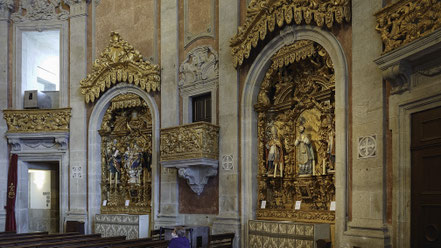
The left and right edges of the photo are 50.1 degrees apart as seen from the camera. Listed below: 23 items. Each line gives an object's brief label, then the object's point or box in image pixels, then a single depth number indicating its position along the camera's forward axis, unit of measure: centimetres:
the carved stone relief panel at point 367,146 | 783
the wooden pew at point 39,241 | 912
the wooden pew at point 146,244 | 901
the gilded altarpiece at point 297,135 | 953
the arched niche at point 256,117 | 849
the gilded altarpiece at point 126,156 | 1380
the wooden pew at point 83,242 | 909
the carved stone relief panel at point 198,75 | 1176
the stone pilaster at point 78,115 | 1466
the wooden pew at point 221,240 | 1012
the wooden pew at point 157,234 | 1163
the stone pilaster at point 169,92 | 1239
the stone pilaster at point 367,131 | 766
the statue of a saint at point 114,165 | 1450
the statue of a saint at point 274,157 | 1048
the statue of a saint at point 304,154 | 990
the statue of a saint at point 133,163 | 1398
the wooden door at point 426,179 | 677
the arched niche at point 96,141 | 1409
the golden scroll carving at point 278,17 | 877
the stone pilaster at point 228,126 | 1082
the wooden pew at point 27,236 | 1034
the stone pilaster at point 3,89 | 1516
